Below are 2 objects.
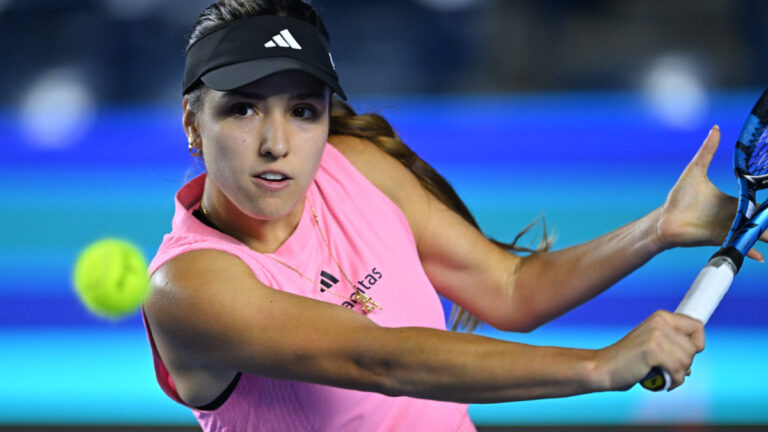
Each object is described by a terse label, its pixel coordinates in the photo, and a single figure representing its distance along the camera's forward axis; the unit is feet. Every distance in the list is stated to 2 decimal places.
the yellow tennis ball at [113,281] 30.36
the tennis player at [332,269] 28.29
